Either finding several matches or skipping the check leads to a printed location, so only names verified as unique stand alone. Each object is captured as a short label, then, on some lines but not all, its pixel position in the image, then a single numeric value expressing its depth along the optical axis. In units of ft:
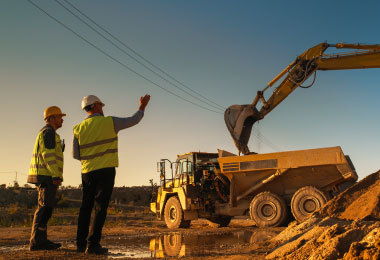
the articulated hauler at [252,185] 36.32
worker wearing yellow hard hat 20.21
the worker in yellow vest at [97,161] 18.33
